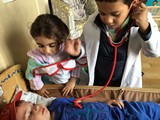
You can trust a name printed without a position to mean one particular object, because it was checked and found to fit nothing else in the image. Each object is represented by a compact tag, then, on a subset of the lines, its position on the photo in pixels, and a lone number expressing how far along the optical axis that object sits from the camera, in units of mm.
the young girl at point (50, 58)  1118
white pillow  1188
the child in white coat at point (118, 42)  851
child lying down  981
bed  1143
